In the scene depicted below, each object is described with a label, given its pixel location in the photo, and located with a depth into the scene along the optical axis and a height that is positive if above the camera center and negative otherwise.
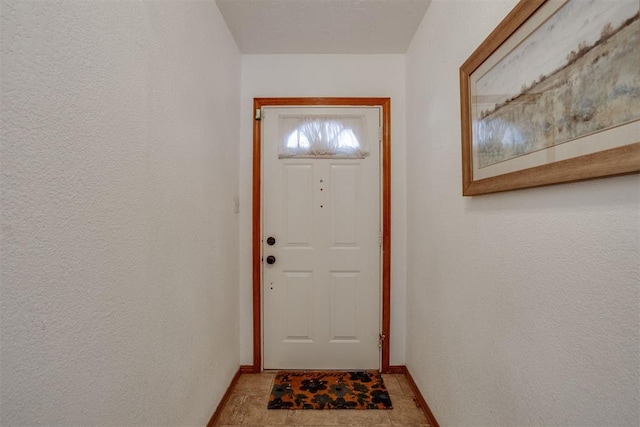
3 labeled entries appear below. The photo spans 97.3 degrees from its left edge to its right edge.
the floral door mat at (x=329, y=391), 1.78 -1.19
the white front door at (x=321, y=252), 2.17 -0.28
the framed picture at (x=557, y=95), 0.59 +0.32
